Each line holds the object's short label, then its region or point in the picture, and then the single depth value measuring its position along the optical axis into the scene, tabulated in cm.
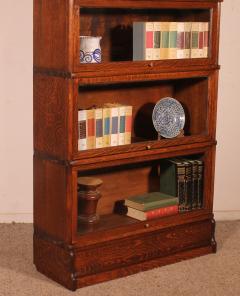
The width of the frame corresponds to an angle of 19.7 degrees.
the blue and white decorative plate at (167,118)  404
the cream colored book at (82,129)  361
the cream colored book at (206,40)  406
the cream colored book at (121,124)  382
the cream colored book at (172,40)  391
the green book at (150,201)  400
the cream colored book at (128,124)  386
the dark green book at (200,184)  420
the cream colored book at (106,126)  375
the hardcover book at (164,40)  387
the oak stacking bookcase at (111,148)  349
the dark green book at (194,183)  417
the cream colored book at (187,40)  399
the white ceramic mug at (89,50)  359
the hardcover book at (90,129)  366
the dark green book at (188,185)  415
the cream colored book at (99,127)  371
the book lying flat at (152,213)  398
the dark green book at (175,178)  414
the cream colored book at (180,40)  395
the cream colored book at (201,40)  404
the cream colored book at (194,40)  401
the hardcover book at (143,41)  378
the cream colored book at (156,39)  382
